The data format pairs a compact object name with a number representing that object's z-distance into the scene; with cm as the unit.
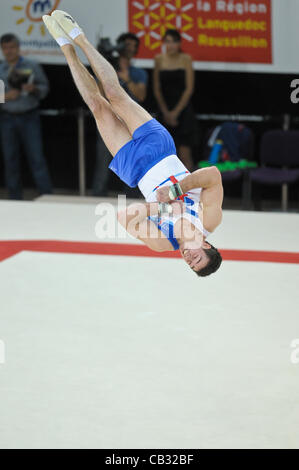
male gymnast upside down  755
